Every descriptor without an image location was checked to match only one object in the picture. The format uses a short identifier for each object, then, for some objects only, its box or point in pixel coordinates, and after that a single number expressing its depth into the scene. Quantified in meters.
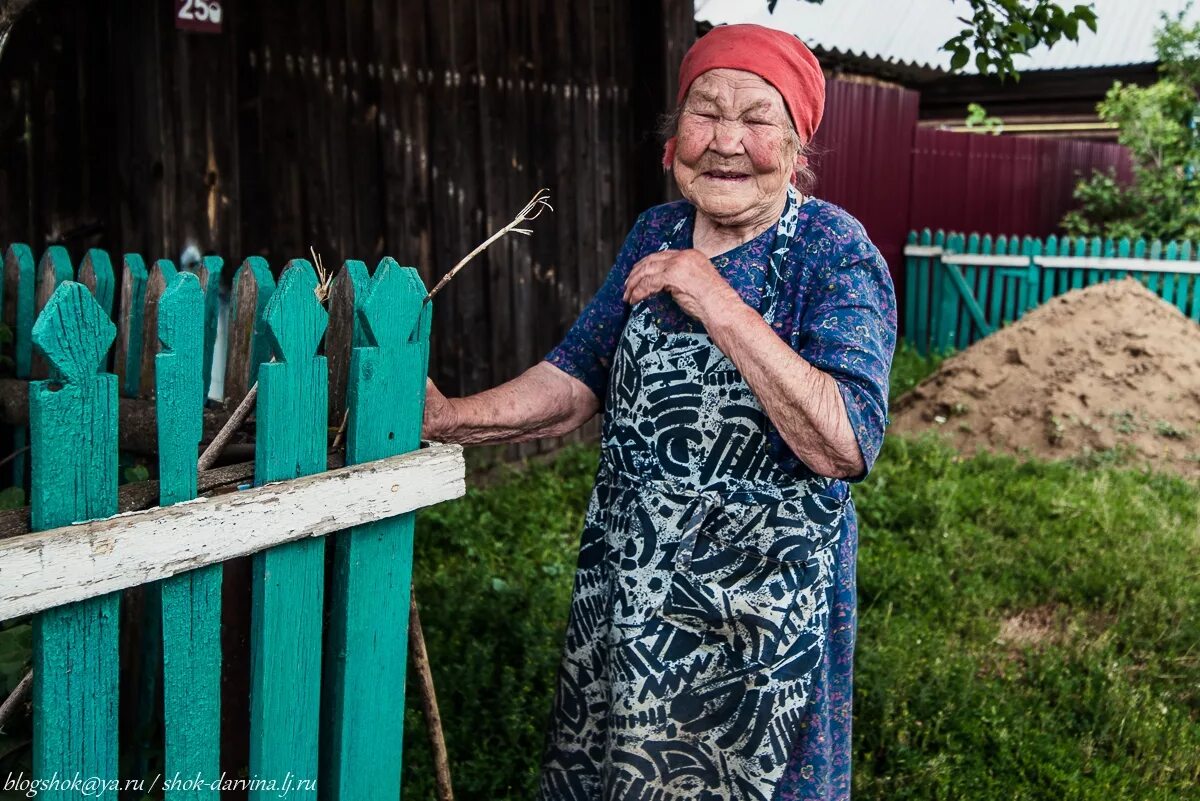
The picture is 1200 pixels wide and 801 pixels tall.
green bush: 11.96
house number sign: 4.08
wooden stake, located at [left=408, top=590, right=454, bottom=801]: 2.25
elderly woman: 2.10
